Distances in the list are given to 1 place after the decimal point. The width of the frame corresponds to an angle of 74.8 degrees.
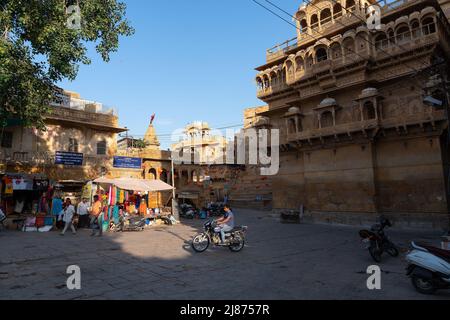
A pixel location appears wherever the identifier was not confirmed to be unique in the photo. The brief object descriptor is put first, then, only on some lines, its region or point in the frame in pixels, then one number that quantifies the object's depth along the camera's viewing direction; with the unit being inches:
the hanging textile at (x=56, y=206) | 663.8
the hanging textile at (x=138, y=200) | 915.8
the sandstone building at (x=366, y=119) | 706.8
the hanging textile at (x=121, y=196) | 917.3
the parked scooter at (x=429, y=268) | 239.7
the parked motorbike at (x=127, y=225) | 639.1
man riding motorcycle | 422.3
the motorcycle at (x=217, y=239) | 415.5
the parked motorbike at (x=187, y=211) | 959.0
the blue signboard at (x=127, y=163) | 1056.3
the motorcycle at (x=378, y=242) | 366.6
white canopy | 679.1
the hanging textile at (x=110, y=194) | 717.3
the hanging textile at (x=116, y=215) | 645.9
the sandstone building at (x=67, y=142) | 836.0
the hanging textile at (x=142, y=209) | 772.0
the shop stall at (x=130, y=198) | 650.8
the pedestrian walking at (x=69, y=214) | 567.9
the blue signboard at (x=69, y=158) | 893.2
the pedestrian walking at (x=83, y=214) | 628.5
